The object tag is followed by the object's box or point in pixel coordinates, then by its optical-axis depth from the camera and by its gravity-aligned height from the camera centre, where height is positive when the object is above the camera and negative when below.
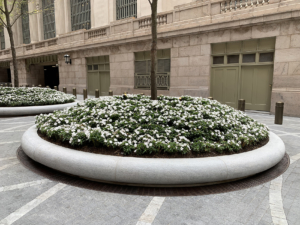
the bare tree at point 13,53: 14.98 +1.99
